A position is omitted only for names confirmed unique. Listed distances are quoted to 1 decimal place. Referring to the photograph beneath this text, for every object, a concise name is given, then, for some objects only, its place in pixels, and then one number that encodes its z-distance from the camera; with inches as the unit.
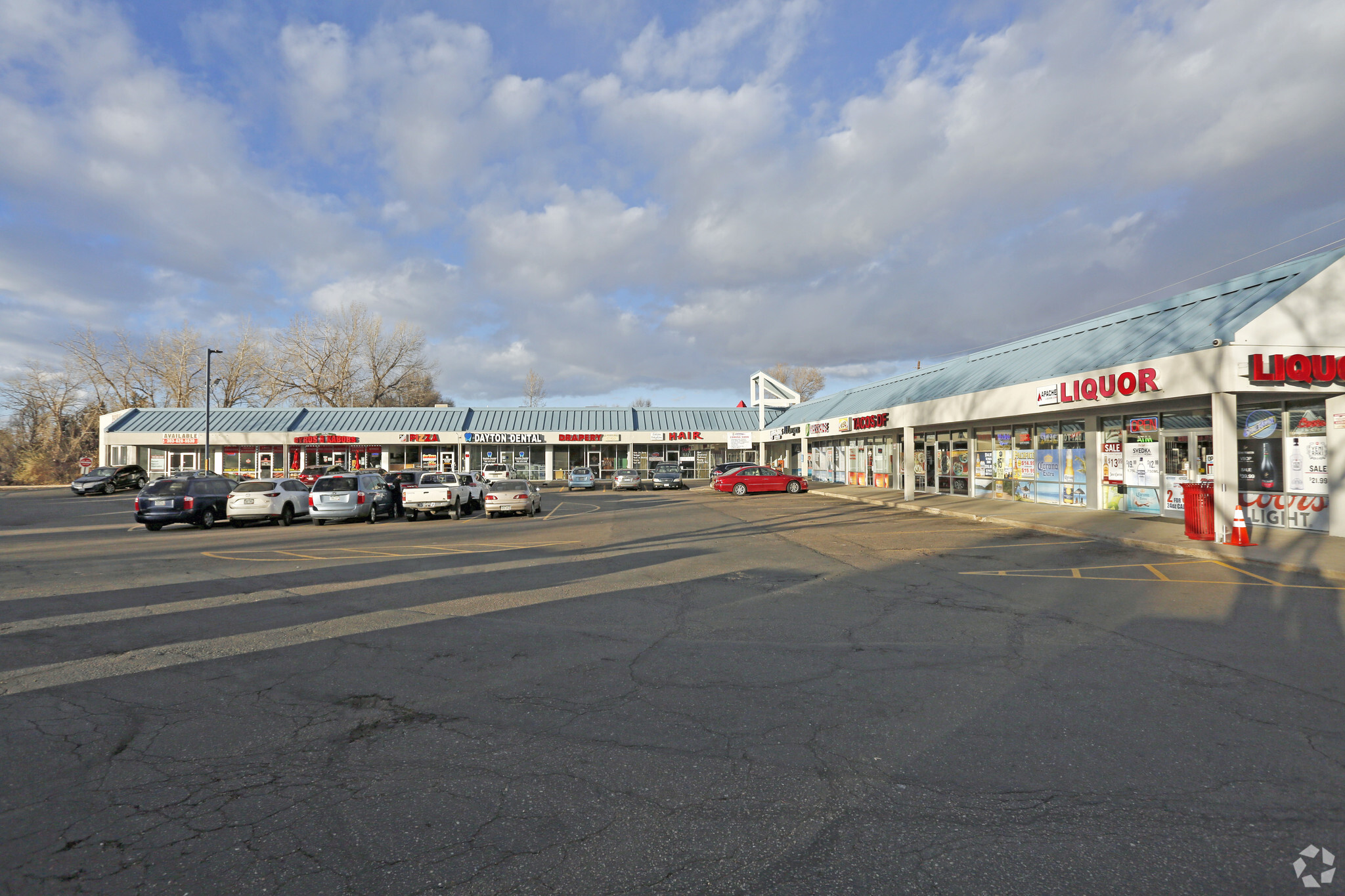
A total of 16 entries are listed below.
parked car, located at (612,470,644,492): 1659.7
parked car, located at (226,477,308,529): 837.8
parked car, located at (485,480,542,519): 935.7
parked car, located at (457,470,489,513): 1040.8
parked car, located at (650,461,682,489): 1673.2
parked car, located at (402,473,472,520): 932.0
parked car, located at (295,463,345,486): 1444.4
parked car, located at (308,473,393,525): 856.3
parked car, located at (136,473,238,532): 789.2
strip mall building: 550.6
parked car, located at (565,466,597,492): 1699.1
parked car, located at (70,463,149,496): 1512.1
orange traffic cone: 533.0
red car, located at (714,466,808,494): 1385.3
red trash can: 556.7
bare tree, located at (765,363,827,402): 3563.0
